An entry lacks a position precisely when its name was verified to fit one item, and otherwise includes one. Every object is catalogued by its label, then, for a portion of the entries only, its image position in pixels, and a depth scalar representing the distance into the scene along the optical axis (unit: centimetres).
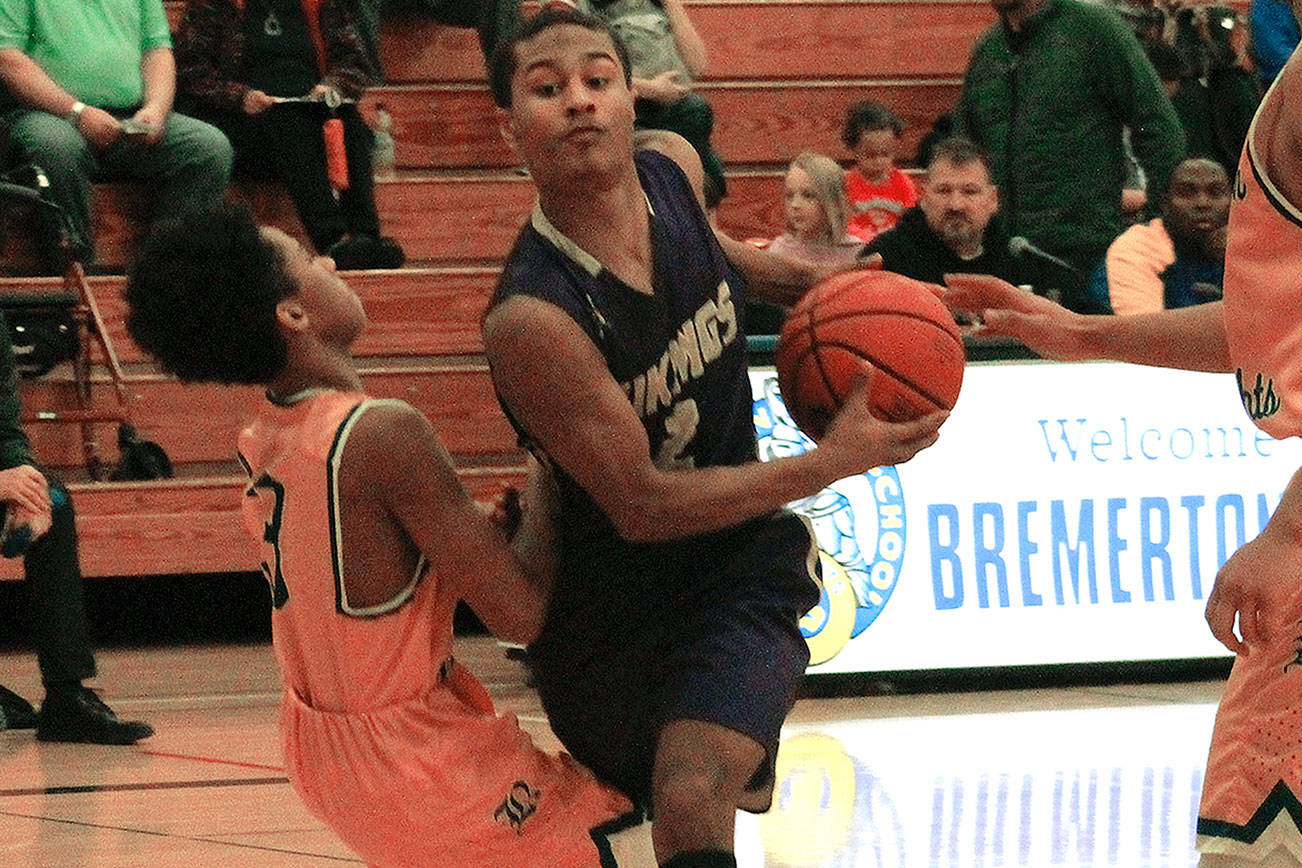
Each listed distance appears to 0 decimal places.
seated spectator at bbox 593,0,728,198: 1530
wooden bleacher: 1411
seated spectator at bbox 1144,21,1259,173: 1664
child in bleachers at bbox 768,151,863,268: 1377
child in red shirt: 1524
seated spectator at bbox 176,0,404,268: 1528
